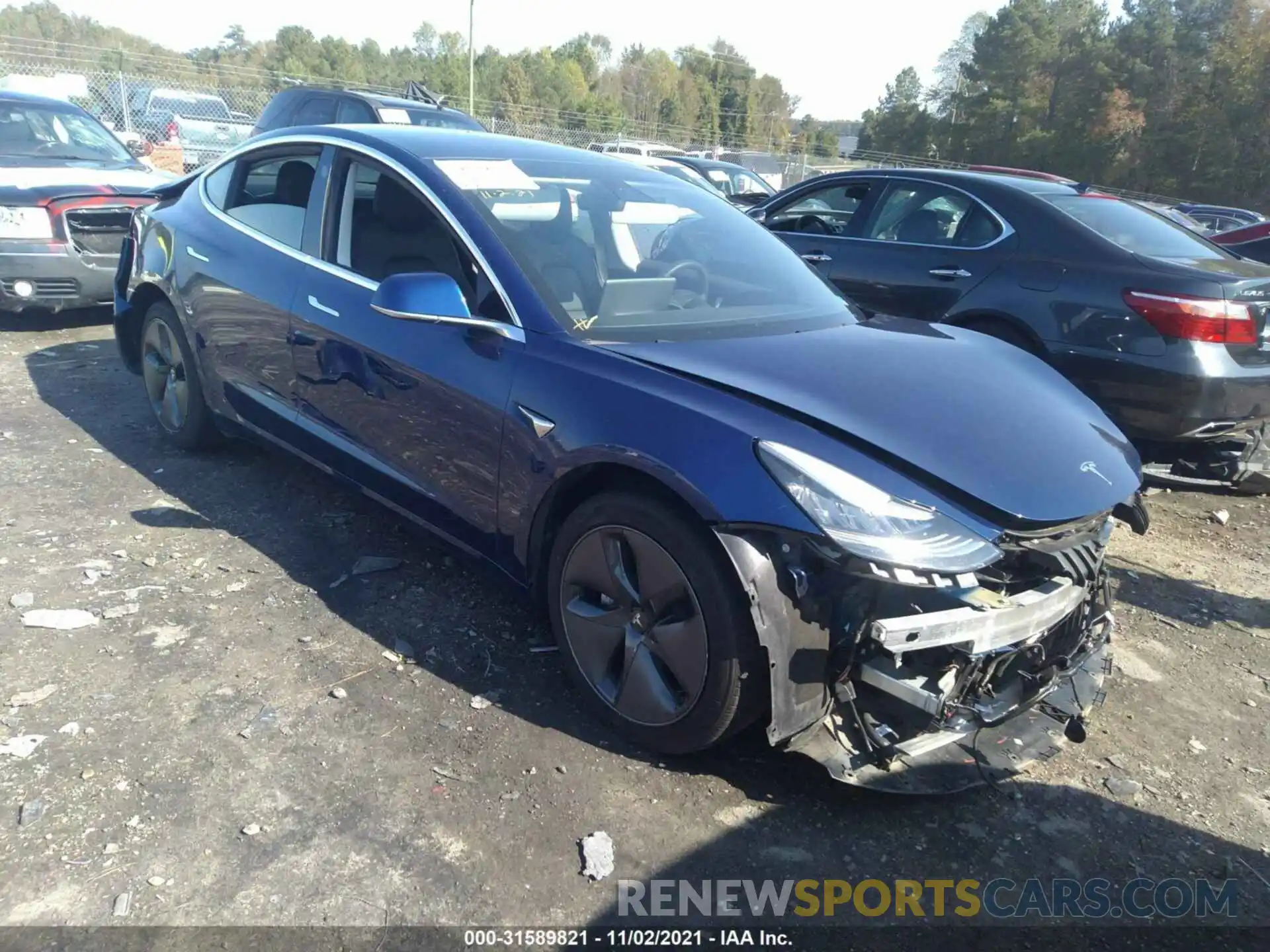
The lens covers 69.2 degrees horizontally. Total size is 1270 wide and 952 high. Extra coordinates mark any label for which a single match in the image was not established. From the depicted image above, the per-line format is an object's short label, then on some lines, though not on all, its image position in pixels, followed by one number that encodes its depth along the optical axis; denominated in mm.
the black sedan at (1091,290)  4402
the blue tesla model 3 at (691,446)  2309
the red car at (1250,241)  9531
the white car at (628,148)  22469
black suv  9289
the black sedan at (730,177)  14047
